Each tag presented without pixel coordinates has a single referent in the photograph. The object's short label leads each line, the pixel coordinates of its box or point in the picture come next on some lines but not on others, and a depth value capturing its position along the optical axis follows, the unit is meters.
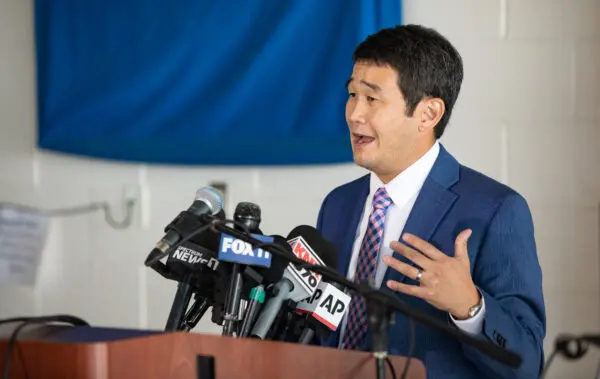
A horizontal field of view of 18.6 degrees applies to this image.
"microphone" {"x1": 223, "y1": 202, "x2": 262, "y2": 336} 2.30
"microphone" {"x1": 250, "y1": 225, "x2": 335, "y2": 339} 2.34
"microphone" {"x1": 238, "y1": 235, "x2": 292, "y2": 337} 2.32
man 2.45
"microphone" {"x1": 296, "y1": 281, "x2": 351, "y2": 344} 2.39
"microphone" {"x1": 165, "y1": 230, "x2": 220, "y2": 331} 2.35
